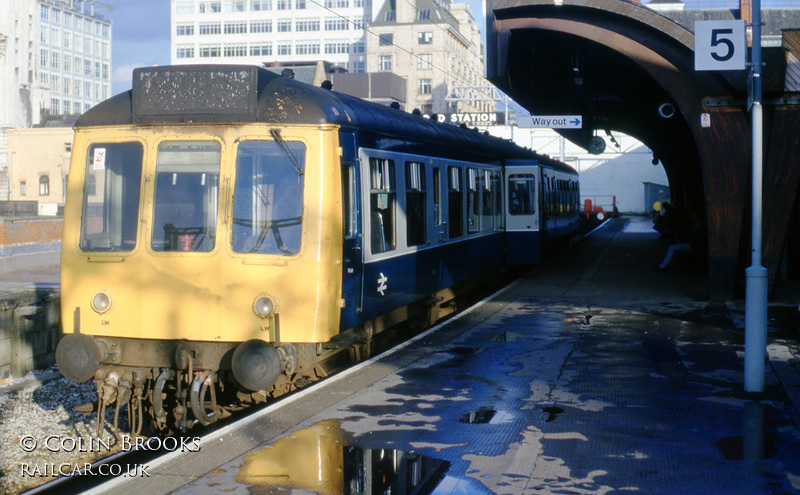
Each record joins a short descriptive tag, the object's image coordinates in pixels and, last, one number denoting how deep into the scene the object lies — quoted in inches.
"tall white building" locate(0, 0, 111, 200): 3137.3
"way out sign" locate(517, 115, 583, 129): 817.5
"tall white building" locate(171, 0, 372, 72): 4045.3
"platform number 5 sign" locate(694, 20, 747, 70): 355.9
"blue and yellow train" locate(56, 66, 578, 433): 311.4
